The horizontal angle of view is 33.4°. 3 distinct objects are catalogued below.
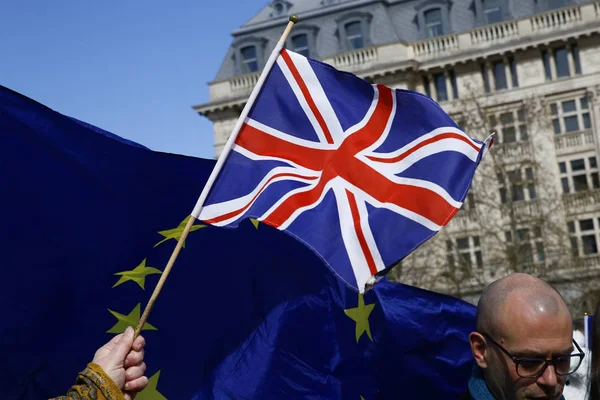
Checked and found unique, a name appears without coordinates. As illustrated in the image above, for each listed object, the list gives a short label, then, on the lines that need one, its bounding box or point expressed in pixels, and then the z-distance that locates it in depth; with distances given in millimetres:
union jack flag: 4305
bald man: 3135
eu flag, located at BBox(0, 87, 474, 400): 4176
